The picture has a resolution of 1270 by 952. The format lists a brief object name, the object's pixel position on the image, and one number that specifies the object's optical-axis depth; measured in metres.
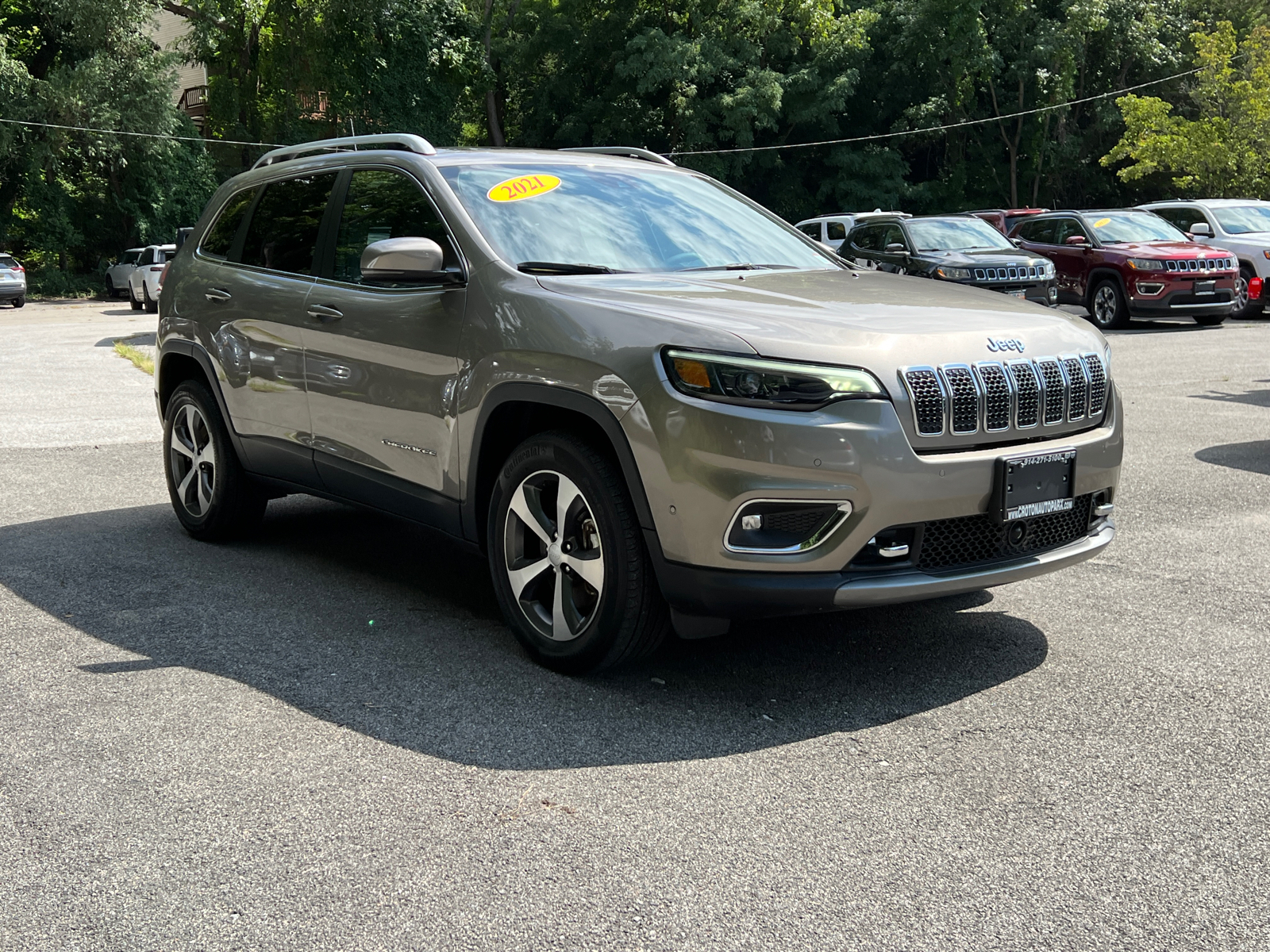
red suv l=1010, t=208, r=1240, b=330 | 19.27
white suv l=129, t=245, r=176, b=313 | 31.77
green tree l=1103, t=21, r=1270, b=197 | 31.31
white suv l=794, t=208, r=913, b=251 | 24.22
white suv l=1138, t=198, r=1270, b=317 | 20.88
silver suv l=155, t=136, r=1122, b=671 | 3.96
